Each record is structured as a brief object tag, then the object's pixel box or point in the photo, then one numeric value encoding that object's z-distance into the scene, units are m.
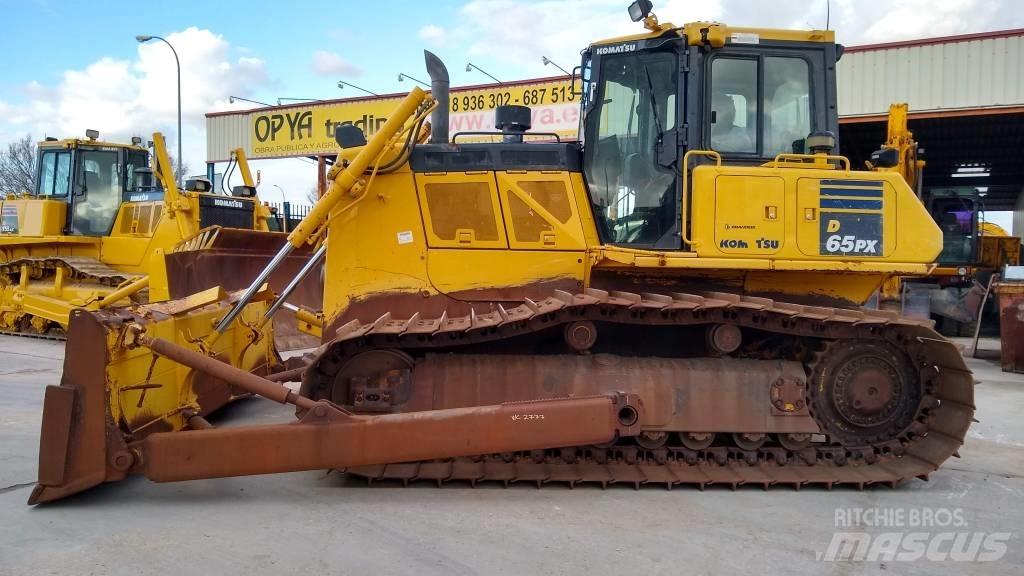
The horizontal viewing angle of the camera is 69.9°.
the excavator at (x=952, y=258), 13.96
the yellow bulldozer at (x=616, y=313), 4.69
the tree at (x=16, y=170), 50.53
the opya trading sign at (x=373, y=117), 19.89
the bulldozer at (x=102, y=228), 12.47
